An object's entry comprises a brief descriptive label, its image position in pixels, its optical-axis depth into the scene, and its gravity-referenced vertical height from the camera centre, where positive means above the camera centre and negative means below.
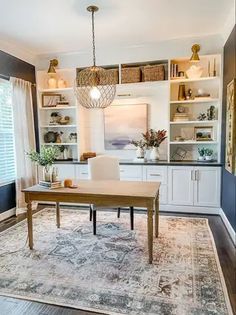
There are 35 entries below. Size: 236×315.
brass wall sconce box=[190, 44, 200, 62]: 3.69 +1.19
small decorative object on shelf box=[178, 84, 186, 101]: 4.14 +0.68
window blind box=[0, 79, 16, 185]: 3.90 +0.03
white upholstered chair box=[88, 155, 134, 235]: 3.47 -0.41
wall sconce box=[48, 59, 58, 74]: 4.20 +1.23
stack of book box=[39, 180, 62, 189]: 2.80 -0.51
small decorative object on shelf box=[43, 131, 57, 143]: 4.73 +0.02
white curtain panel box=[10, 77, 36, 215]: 4.11 +0.09
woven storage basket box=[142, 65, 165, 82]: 4.07 +1.01
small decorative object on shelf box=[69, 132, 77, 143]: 4.71 +0.01
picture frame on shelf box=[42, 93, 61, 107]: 4.68 +0.69
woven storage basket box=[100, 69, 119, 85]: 3.09 +0.75
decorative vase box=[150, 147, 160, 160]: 4.30 -0.29
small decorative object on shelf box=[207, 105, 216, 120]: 4.04 +0.36
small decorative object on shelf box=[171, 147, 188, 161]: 4.38 -0.30
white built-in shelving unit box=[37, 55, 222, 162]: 4.04 +0.54
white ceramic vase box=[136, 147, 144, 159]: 4.35 -0.27
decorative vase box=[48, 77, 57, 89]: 4.60 +0.98
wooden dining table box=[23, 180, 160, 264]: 2.44 -0.56
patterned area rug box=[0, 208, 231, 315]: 1.94 -1.22
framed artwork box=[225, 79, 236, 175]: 2.89 +0.08
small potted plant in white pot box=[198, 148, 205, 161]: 4.12 -0.30
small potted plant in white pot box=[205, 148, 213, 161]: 4.09 -0.29
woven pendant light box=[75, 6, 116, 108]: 2.84 +0.60
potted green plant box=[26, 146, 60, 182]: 2.77 -0.21
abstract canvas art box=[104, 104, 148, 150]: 4.51 +0.22
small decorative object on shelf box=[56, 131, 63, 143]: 4.76 +0.02
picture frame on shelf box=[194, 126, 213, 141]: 4.19 +0.05
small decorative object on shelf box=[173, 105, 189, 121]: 4.14 +0.32
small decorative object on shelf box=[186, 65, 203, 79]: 3.94 +0.97
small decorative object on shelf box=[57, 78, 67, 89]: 4.61 +0.96
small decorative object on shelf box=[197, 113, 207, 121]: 4.11 +0.31
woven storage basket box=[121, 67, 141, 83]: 4.20 +1.01
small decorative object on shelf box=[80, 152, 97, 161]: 4.62 -0.33
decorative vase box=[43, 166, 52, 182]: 2.86 -0.40
